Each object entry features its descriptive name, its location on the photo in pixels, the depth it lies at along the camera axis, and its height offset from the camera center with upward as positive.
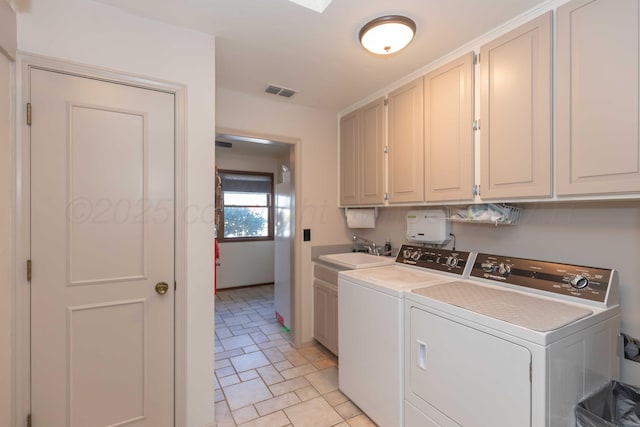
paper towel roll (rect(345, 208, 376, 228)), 3.04 -0.07
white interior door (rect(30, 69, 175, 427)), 1.44 -0.22
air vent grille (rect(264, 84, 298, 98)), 2.52 +1.12
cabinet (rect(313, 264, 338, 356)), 2.61 -0.95
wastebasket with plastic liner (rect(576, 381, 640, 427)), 1.28 -0.90
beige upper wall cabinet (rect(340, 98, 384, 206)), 2.56 +0.57
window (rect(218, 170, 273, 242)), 5.07 +0.13
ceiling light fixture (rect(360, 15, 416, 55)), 1.58 +1.05
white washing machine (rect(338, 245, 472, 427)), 1.69 -0.74
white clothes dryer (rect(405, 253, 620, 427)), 1.13 -0.60
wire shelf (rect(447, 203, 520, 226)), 1.81 -0.01
